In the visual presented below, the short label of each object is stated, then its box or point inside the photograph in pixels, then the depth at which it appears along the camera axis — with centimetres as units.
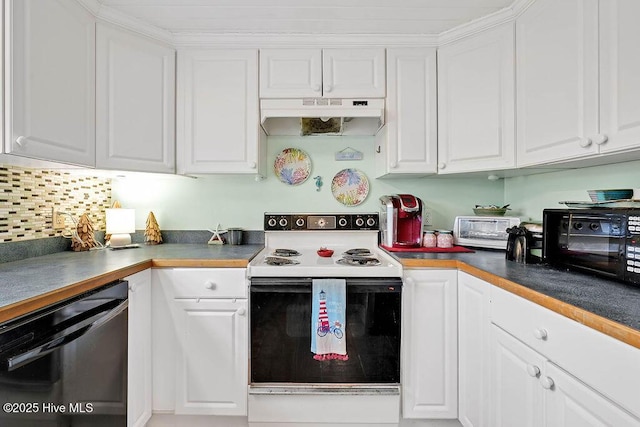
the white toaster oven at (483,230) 179
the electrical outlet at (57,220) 174
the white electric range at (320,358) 151
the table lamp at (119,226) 192
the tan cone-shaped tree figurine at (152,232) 207
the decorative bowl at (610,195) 121
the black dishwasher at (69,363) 83
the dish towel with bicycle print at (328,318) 148
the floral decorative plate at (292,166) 217
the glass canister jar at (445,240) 185
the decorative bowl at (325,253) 182
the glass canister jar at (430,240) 188
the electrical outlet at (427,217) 217
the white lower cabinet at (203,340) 153
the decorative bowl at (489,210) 191
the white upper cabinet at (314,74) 181
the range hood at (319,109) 176
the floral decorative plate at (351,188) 218
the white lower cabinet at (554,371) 70
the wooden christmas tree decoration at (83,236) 180
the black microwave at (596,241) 100
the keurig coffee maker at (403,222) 184
